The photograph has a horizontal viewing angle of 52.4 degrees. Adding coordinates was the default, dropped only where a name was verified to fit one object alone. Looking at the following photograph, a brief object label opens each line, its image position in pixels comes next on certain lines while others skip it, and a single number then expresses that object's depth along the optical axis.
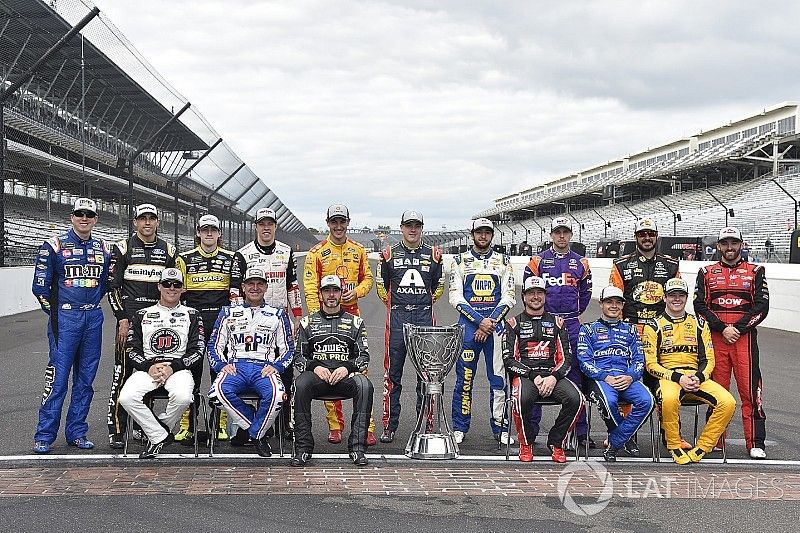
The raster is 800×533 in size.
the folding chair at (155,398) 5.98
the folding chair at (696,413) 6.09
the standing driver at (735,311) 6.43
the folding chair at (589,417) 6.06
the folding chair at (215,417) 6.02
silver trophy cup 6.27
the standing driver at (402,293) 6.68
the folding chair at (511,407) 6.14
